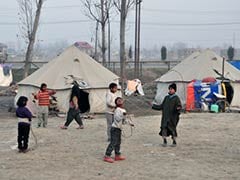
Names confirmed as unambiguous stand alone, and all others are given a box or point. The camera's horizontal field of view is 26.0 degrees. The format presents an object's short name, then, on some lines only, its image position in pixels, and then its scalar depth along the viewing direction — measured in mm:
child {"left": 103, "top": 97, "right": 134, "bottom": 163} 11344
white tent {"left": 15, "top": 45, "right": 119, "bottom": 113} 22661
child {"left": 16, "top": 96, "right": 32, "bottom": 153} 12469
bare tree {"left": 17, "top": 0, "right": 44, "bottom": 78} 30656
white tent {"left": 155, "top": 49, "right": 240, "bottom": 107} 26000
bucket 23297
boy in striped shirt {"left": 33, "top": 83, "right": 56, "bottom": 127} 16891
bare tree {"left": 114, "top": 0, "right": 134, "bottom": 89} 27214
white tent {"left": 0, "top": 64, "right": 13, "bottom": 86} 41125
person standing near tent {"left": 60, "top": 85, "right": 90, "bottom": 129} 16906
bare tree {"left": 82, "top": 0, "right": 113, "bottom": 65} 41600
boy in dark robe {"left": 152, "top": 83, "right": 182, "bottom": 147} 13227
